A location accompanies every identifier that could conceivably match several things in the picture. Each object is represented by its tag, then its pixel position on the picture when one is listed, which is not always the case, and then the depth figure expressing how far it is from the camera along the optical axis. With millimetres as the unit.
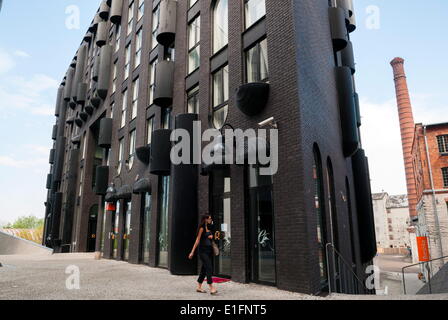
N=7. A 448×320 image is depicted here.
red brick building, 31031
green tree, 106575
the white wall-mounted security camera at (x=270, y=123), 8544
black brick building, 8250
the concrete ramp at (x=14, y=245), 27328
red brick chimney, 49875
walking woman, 7033
